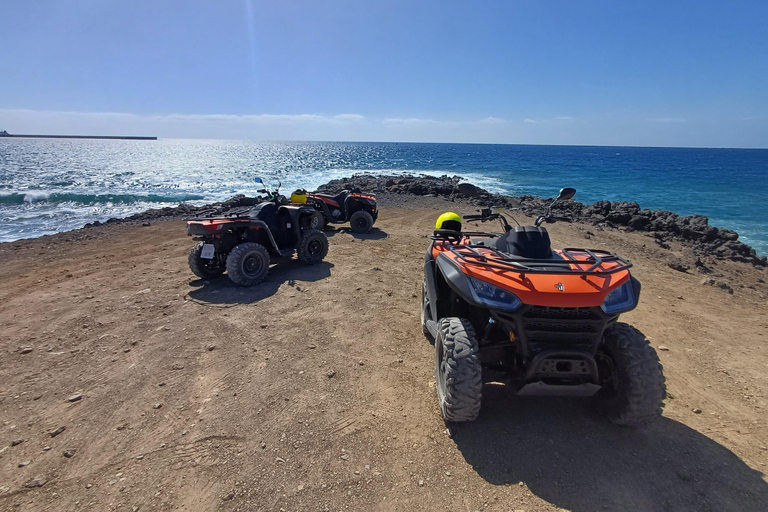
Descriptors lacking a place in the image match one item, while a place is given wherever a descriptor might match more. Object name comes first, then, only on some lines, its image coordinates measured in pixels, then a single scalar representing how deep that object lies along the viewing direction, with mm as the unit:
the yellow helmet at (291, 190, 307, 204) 10673
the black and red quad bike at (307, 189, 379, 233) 12047
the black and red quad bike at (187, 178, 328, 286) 6465
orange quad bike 2684
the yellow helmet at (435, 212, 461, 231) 4777
